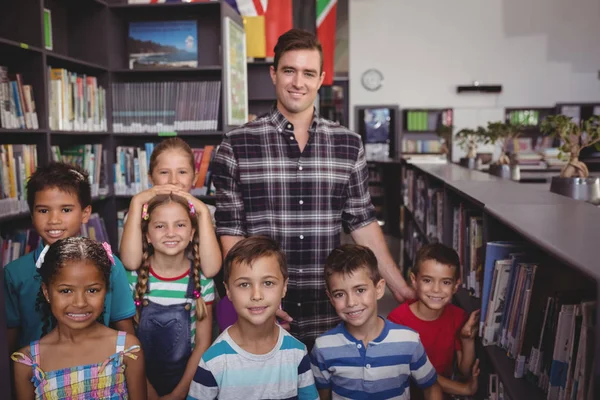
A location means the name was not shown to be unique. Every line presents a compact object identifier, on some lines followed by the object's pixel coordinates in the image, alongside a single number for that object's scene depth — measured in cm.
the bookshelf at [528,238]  117
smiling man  215
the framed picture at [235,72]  406
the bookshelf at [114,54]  404
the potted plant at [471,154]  591
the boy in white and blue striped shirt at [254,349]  155
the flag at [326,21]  888
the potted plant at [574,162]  261
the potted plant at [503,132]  498
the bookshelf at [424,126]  984
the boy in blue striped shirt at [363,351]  166
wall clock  995
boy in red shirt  199
